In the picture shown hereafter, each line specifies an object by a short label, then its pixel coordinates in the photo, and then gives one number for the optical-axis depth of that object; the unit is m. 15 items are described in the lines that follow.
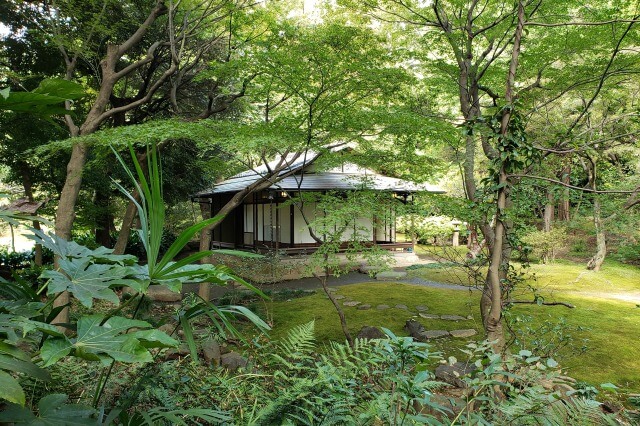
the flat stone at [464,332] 6.20
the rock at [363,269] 12.42
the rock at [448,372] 4.30
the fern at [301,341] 1.70
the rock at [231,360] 4.51
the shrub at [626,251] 6.52
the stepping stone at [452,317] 7.09
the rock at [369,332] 5.80
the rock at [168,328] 5.20
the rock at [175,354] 3.92
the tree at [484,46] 4.95
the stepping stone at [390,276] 11.28
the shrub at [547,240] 10.55
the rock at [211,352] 4.79
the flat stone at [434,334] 6.06
